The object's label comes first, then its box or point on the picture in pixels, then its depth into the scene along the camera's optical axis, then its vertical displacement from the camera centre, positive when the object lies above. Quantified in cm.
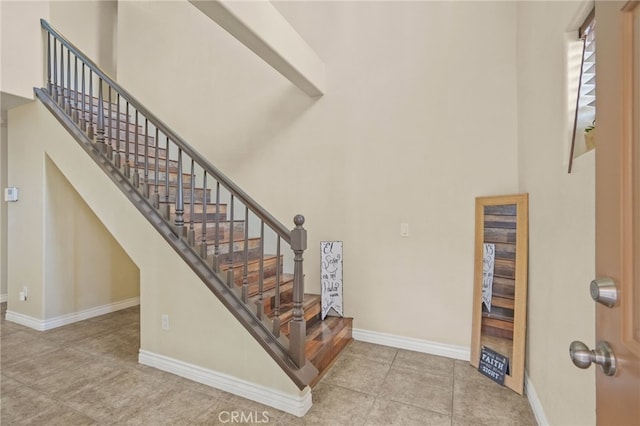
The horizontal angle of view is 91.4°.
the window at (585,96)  142 +54
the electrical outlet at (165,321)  256 -91
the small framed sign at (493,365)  236 -119
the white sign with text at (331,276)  316 -66
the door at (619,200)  61 +3
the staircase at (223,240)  214 -25
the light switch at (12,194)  361 +18
